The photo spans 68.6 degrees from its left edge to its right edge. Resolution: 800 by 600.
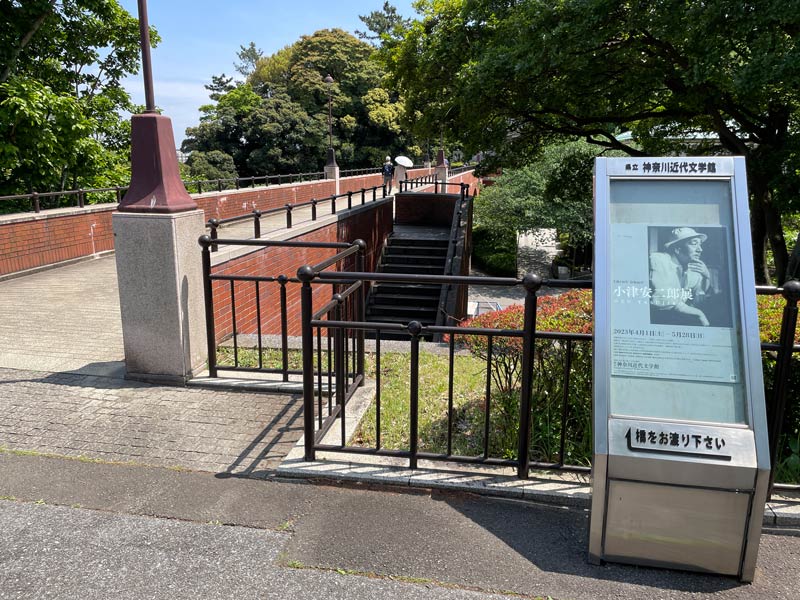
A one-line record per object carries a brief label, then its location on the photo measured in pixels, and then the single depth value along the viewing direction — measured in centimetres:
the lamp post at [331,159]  2794
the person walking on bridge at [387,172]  3225
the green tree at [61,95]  1117
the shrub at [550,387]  387
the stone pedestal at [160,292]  484
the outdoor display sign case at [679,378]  258
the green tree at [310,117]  3897
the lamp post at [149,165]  482
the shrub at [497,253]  3212
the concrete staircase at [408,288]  1797
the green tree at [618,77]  862
